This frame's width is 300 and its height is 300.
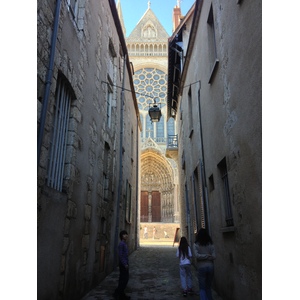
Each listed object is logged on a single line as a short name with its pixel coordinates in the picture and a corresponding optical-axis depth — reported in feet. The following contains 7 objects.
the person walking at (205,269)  14.29
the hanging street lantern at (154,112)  28.55
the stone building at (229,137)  11.87
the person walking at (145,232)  85.76
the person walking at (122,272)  18.02
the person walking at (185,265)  19.72
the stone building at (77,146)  13.33
